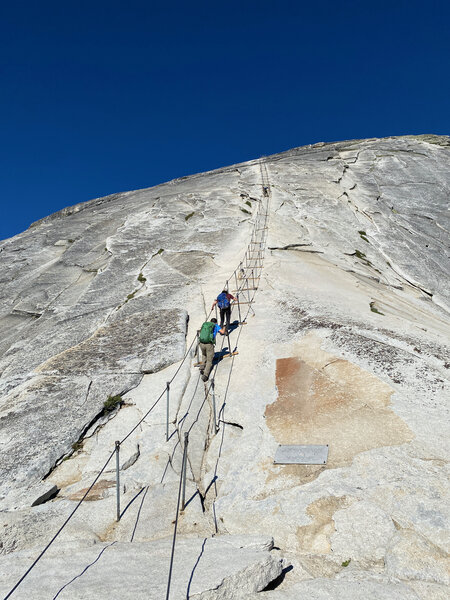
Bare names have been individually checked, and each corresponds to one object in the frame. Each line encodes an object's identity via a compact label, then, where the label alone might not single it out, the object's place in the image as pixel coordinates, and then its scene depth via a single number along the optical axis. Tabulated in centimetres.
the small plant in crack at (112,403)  1154
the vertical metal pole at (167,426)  1021
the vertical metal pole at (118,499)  765
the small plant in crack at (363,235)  3018
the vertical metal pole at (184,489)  783
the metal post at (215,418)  1079
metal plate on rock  891
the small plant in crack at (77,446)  1006
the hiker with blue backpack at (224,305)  1622
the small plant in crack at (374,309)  1728
